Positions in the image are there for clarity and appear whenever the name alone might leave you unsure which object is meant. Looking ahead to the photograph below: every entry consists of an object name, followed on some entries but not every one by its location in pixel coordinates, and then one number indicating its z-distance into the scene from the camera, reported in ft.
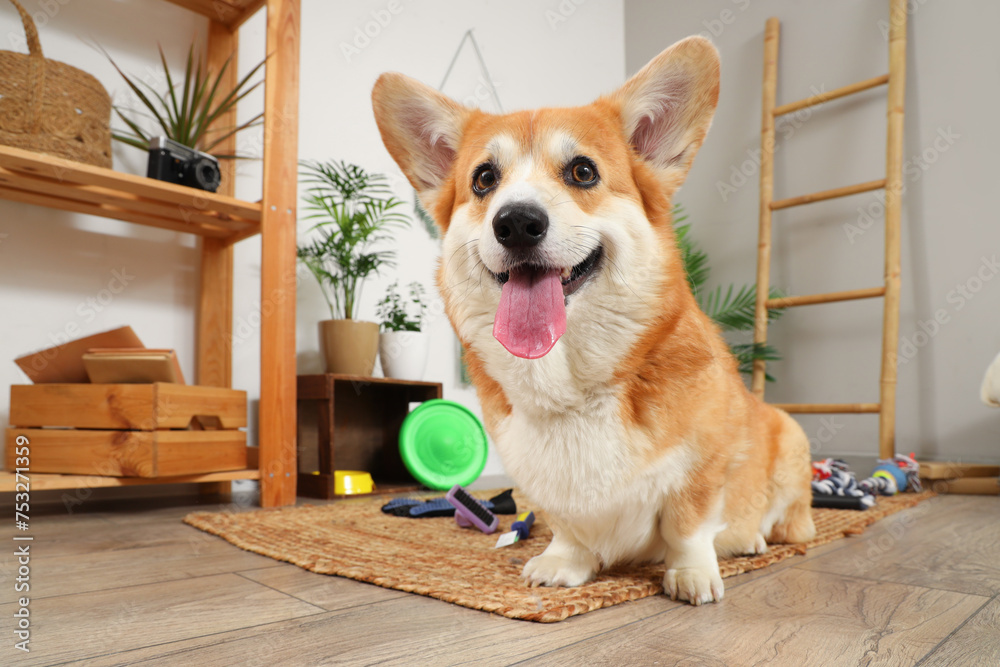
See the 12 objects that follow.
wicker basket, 5.45
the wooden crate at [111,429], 5.70
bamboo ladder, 9.25
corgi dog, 3.15
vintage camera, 6.37
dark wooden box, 7.36
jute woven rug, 3.14
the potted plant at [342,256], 7.81
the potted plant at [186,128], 6.45
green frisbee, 7.76
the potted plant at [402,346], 8.44
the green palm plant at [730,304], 10.81
